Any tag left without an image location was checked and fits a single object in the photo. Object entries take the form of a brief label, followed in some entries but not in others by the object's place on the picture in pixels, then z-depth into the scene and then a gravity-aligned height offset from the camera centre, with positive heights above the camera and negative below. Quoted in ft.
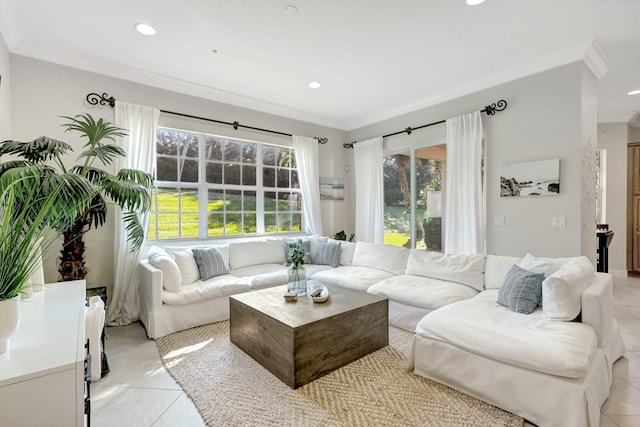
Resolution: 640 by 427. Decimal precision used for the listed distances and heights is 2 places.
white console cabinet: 2.94 -1.72
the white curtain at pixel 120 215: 10.41 -0.04
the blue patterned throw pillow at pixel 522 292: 7.11 -1.94
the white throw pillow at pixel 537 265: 7.72 -1.38
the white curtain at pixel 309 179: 15.72 +1.86
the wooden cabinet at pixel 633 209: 16.90 +0.27
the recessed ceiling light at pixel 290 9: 7.37 +5.19
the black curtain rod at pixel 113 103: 10.33 +4.09
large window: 12.19 +1.20
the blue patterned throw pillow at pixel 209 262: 11.12 -1.86
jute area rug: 5.52 -3.83
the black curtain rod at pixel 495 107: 11.19 +4.11
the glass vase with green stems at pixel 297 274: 8.45 -1.76
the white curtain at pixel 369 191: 15.87 +1.28
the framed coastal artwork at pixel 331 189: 17.03 +1.48
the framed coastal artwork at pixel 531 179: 10.00 +1.26
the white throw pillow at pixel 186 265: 10.68 -1.88
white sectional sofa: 5.22 -2.51
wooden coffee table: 6.58 -2.89
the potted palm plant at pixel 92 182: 7.43 +0.87
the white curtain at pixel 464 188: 11.74 +1.08
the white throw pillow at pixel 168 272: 9.70 -1.94
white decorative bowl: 8.00 -2.22
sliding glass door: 13.94 +0.85
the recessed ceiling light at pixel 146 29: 8.23 +5.24
